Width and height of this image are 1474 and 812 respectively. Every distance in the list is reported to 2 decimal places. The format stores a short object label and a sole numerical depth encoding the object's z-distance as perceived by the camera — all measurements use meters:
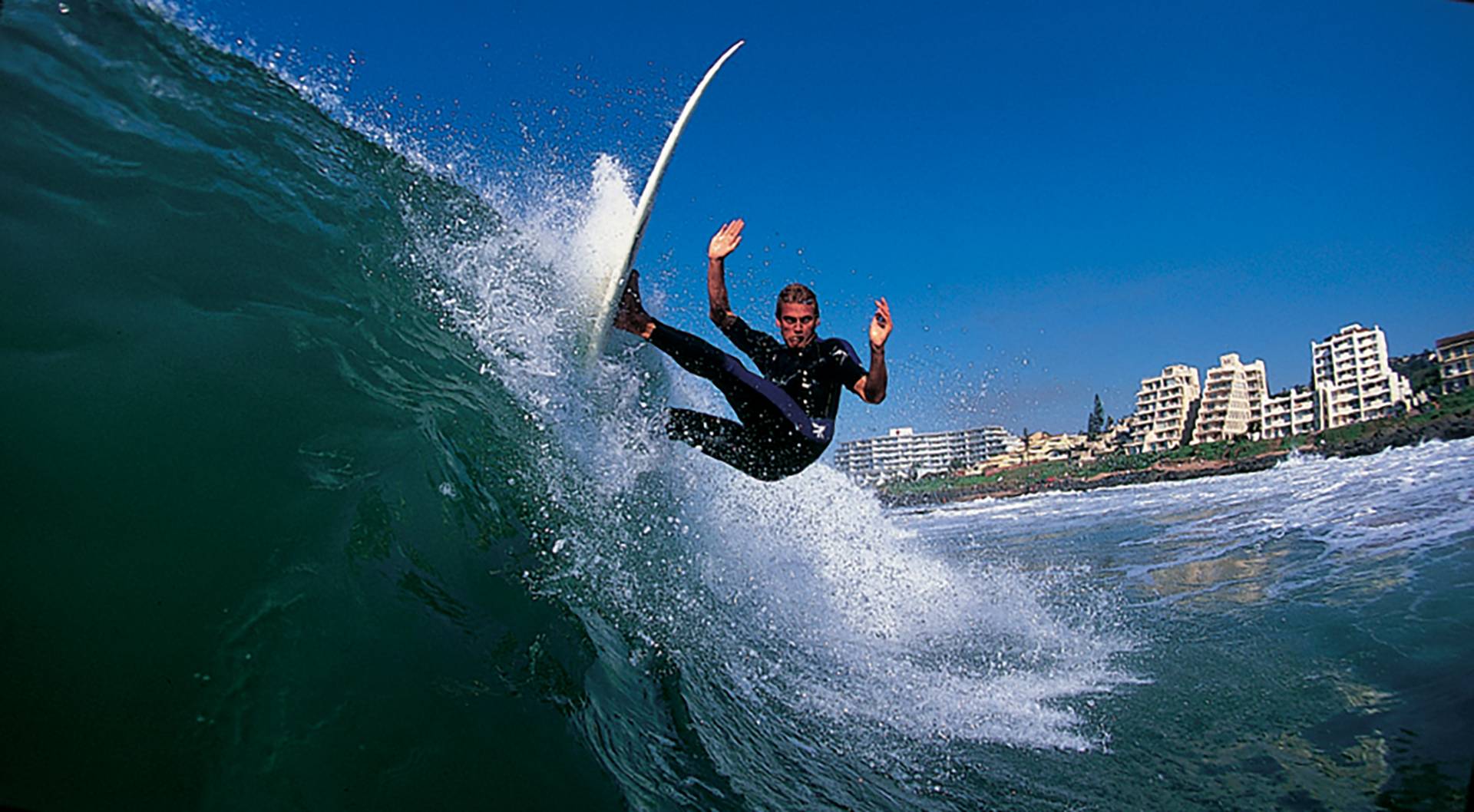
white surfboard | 4.65
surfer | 4.59
